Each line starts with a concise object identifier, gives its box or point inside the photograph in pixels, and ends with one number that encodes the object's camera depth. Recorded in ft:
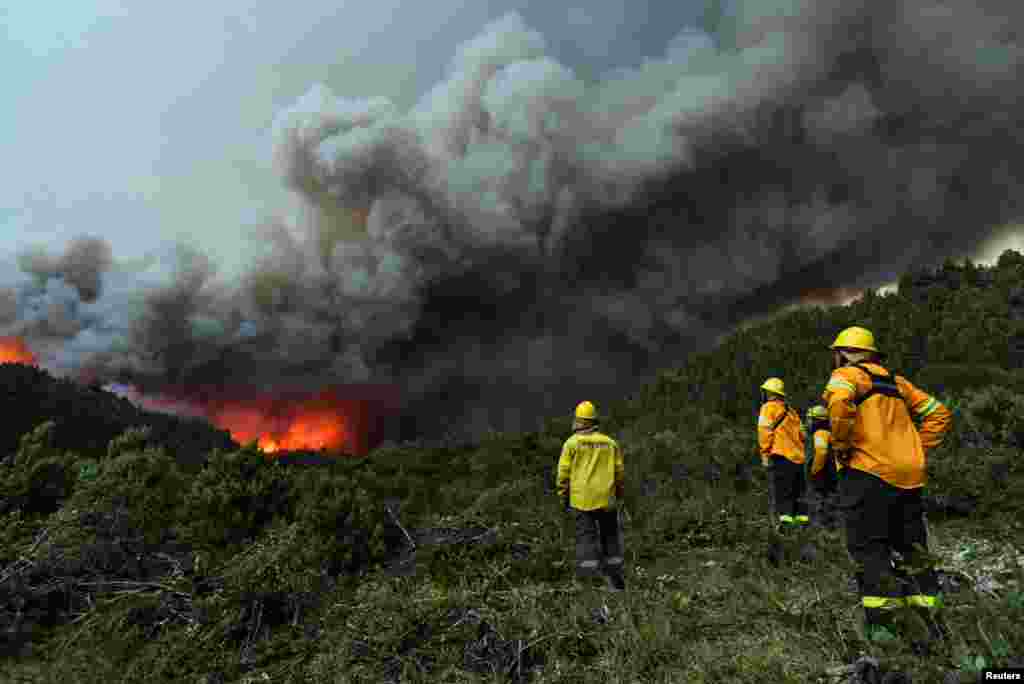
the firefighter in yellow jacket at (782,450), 25.16
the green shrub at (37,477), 24.39
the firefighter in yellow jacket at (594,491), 19.13
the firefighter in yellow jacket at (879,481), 10.73
